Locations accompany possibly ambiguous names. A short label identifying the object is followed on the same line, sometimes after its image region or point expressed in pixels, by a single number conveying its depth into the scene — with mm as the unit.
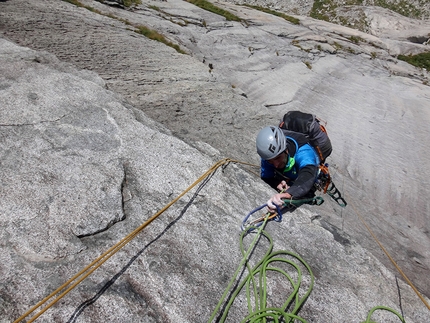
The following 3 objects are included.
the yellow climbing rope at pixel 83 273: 2949
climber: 4555
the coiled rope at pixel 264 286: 3516
